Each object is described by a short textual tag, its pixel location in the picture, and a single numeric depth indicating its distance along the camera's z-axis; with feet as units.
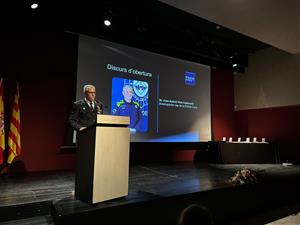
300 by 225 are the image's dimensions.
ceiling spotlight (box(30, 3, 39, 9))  12.42
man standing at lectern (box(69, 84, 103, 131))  11.05
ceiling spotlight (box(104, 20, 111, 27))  14.62
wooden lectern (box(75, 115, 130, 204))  6.36
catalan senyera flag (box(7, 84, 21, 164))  11.73
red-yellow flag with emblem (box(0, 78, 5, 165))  11.02
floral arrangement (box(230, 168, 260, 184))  10.75
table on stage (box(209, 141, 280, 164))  18.12
